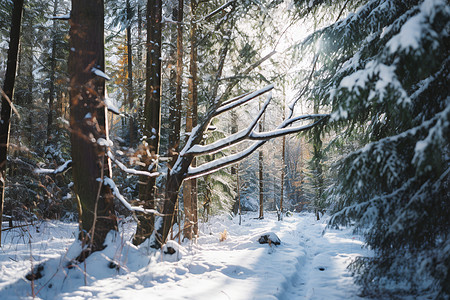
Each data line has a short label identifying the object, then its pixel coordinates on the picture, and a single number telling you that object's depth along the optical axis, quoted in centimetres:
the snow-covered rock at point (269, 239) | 779
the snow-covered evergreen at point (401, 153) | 219
